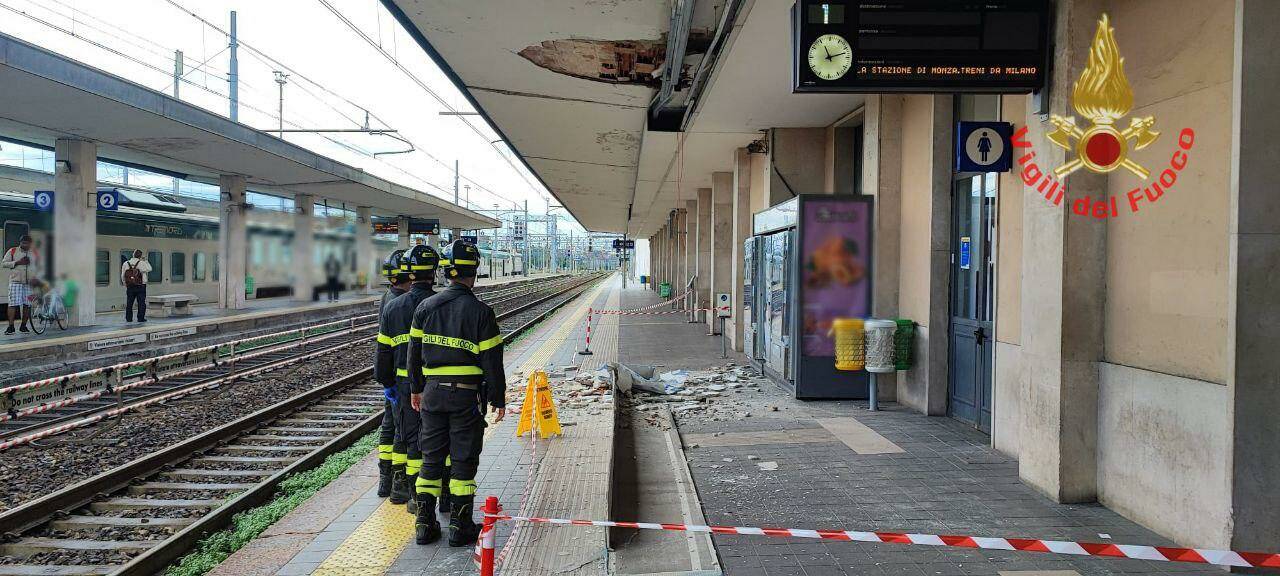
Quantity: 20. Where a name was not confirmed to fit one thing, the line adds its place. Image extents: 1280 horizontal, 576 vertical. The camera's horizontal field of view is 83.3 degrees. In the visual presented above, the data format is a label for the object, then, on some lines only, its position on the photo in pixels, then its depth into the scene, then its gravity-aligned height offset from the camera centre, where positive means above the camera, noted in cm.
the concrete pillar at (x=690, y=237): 2624 +151
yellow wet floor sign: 711 -137
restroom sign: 621 +117
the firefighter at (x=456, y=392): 450 -74
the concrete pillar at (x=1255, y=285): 369 -1
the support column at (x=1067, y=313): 497 -23
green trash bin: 844 -76
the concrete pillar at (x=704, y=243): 2211 +106
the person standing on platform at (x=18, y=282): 1392 -24
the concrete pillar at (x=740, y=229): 1502 +105
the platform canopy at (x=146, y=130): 1210 +307
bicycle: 1380 -89
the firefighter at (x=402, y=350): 521 -56
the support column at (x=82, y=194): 1612 +176
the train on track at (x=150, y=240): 1552 +77
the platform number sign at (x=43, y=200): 1495 +147
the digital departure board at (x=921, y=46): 504 +165
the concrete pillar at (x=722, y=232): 1788 +113
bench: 1848 -89
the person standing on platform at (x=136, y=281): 1645 -23
